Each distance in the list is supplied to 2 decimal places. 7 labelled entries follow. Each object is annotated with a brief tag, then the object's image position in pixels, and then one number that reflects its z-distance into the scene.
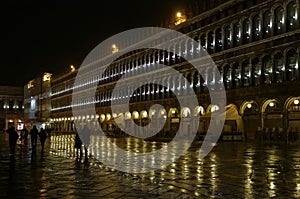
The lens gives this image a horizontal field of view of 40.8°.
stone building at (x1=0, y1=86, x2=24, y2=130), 120.41
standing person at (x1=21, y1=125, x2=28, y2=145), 30.61
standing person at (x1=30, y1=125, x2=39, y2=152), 22.66
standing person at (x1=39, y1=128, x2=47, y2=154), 23.45
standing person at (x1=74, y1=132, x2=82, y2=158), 17.95
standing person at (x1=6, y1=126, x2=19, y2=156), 20.06
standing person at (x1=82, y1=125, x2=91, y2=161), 18.56
